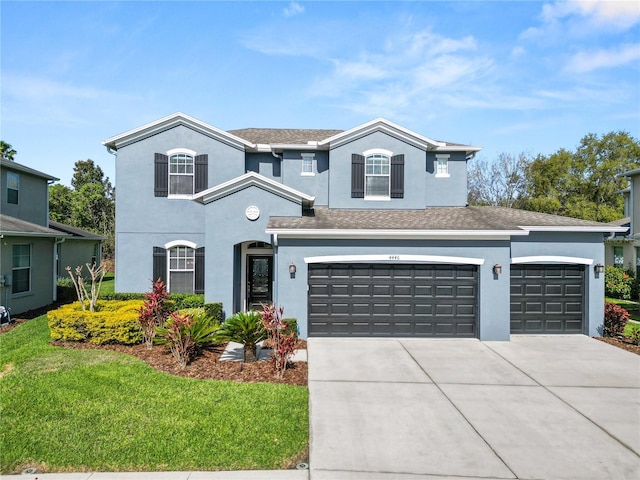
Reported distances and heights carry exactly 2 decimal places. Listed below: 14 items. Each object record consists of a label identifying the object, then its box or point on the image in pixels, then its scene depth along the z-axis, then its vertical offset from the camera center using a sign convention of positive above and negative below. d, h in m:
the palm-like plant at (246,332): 9.29 -2.08
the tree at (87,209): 36.53 +3.33
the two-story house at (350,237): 12.08 +0.28
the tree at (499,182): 39.50 +6.65
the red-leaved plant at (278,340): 8.59 -2.12
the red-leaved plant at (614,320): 12.58 -2.30
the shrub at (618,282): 19.89 -1.74
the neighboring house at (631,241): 21.62 +0.40
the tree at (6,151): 27.83 +6.55
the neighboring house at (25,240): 14.26 +0.12
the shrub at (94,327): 10.51 -2.23
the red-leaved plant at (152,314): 10.38 -1.88
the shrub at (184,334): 9.01 -2.10
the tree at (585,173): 31.89 +6.06
